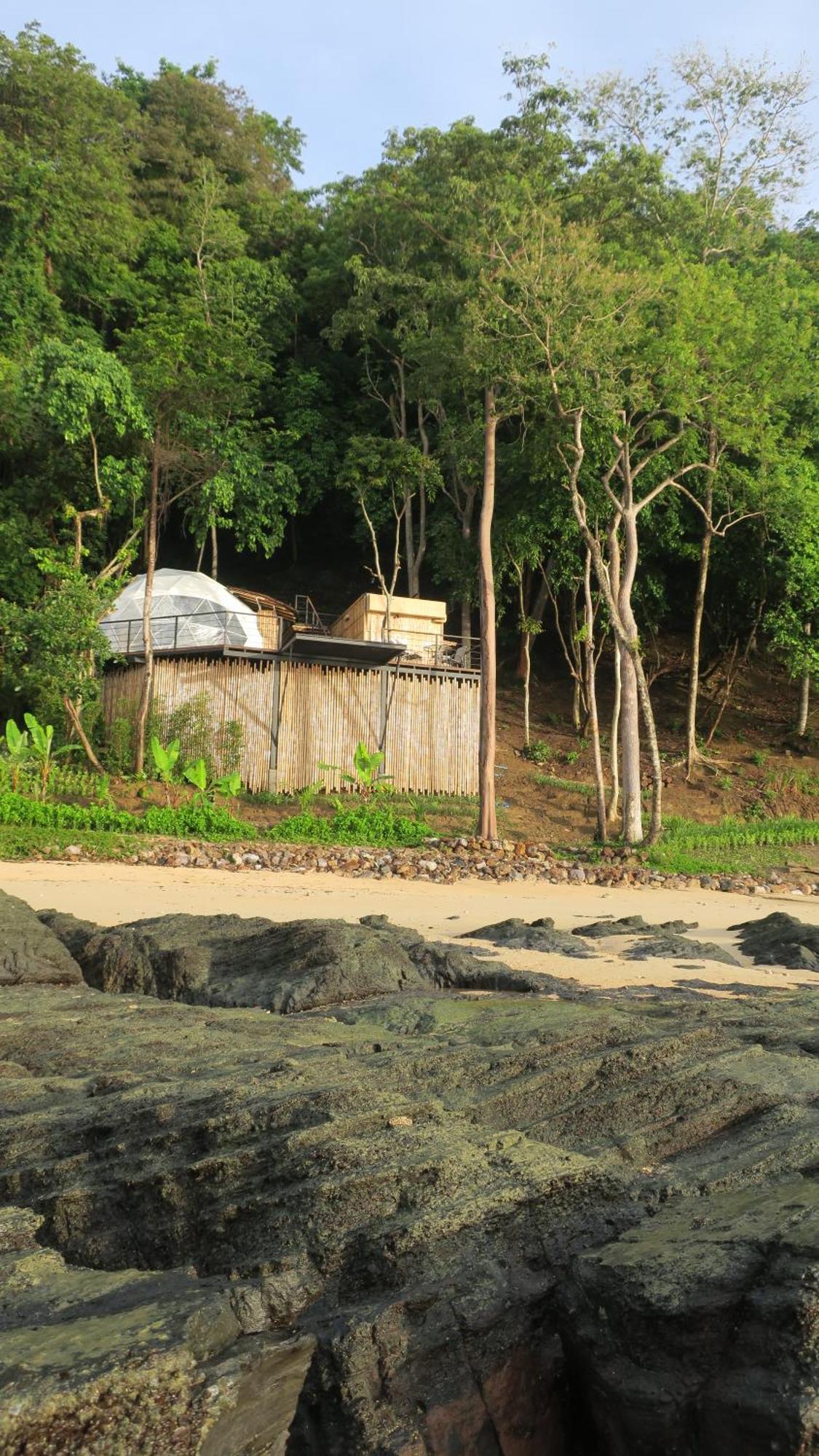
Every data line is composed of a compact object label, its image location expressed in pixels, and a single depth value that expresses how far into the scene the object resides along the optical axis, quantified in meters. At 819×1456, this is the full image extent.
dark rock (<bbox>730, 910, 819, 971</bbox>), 9.22
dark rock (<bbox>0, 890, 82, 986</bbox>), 7.65
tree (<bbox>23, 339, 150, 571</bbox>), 22.81
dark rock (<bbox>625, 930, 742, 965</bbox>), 9.41
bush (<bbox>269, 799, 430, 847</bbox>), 17.64
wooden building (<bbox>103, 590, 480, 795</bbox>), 20.84
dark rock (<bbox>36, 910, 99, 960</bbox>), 8.56
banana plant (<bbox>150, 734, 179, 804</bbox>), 19.17
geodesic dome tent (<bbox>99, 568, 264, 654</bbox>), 23.06
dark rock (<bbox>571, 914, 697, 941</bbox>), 10.53
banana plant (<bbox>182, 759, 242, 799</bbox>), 18.92
